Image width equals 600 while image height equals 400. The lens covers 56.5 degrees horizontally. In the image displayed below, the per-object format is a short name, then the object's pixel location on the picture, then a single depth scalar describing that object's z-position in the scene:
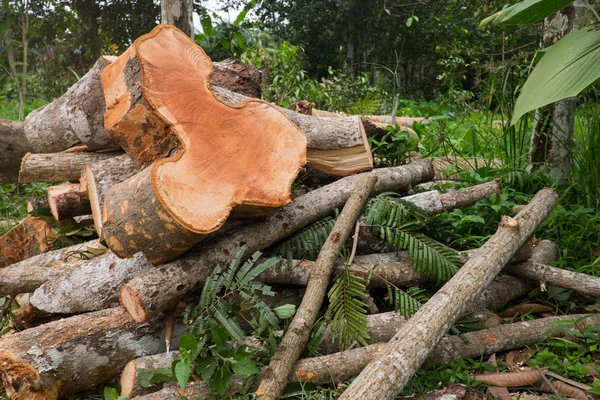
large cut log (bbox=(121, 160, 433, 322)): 2.33
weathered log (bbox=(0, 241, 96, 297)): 2.90
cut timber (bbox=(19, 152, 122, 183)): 3.39
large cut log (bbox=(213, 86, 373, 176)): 3.38
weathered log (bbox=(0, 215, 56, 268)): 3.70
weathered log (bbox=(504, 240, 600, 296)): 2.81
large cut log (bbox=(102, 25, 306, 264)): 2.36
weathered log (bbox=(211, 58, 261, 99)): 3.50
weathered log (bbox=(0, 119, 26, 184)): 3.80
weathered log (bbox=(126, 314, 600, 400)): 2.23
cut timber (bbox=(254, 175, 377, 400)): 2.09
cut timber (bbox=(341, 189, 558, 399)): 1.93
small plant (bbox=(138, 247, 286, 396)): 2.06
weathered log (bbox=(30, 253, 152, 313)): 2.67
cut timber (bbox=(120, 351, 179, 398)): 2.22
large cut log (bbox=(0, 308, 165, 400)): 2.27
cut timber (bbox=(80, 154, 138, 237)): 3.04
